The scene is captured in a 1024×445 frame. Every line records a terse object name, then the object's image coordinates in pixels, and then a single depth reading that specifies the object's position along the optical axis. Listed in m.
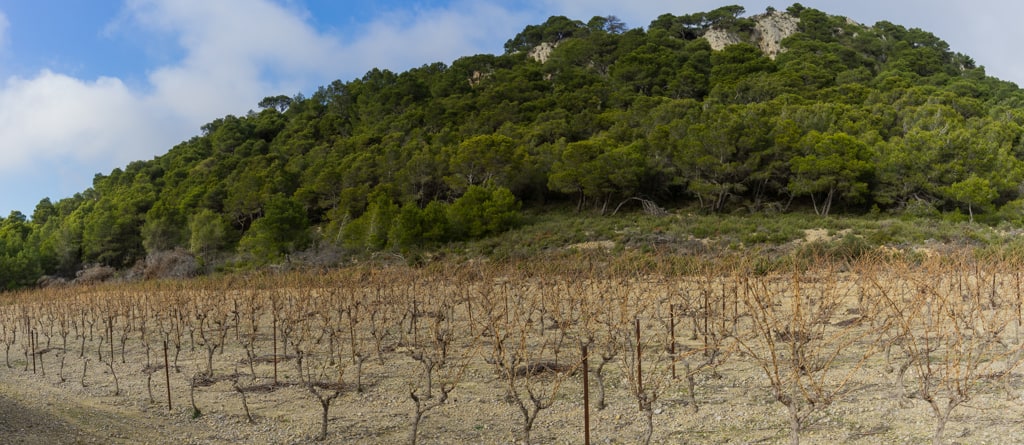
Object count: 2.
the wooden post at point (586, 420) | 5.63
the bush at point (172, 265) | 32.81
